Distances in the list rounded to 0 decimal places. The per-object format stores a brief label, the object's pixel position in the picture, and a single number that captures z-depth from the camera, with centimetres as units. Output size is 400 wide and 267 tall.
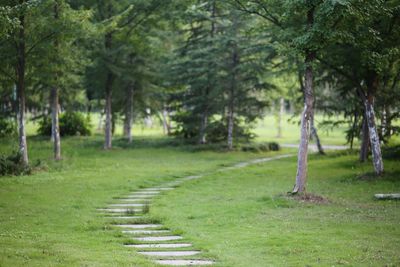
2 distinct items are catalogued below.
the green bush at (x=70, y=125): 4119
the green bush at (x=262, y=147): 3472
